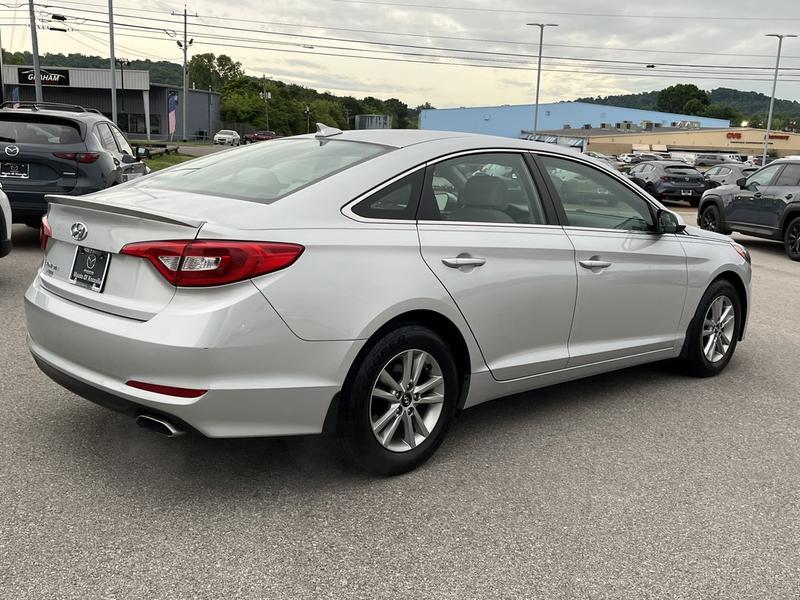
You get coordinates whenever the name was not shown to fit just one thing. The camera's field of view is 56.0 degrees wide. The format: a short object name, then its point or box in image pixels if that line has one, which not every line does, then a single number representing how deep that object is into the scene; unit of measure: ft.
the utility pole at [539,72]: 195.15
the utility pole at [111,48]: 113.05
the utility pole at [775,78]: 181.80
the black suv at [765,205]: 43.52
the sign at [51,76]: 242.99
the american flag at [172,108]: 251.60
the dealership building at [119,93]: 244.83
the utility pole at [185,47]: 185.09
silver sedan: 9.69
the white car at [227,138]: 224.94
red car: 214.61
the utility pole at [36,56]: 95.09
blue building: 378.73
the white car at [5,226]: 23.03
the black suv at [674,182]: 77.66
